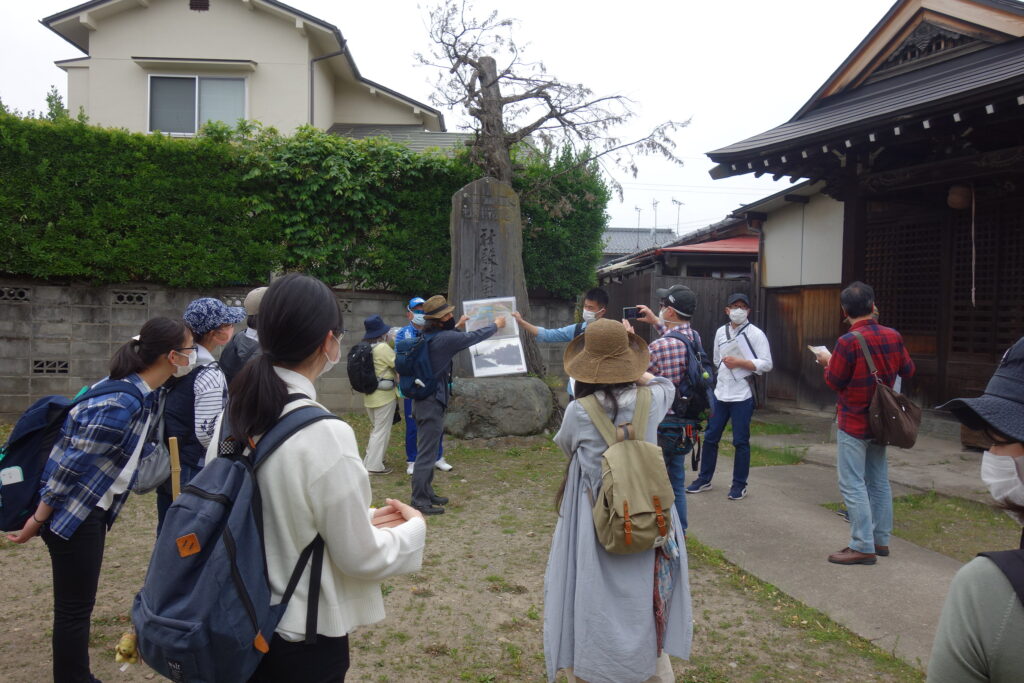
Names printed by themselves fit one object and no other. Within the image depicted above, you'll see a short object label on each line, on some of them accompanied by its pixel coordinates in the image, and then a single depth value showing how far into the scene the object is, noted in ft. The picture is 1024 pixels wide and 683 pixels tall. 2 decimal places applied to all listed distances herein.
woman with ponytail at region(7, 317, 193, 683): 8.89
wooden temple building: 24.31
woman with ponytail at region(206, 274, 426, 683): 5.61
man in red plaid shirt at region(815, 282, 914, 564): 15.23
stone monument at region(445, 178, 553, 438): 27.94
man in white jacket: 20.02
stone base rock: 27.89
